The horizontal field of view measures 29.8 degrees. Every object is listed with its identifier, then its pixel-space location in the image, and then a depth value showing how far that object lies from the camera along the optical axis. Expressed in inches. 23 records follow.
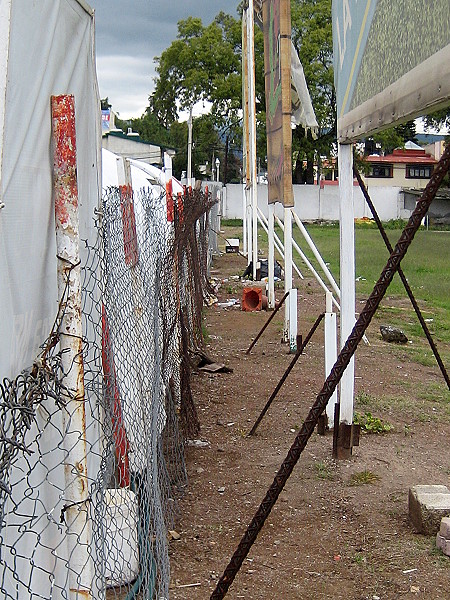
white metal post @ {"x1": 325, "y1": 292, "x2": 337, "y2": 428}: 270.7
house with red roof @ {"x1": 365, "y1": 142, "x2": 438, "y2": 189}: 2518.5
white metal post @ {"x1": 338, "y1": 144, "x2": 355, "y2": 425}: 243.1
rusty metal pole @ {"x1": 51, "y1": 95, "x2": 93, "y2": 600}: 104.1
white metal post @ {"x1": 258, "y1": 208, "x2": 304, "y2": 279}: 707.8
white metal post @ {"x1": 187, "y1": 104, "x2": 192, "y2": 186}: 1719.7
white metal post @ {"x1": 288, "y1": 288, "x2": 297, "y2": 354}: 409.1
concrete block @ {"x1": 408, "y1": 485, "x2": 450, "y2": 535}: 193.3
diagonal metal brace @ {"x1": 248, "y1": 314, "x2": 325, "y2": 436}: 263.9
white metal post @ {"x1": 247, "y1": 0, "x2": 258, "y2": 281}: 616.4
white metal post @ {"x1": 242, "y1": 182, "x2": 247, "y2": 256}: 913.3
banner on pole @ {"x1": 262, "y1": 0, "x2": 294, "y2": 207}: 356.8
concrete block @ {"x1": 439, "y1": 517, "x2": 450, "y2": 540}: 185.2
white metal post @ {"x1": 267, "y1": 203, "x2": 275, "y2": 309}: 526.3
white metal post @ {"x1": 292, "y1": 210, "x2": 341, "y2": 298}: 396.1
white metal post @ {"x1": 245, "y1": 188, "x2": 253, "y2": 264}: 725.3
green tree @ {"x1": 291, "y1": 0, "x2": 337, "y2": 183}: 1883.6
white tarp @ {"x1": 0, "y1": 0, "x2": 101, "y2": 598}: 88.4
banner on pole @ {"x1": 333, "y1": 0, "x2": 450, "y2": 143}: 116.2
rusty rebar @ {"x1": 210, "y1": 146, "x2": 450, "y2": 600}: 119.3
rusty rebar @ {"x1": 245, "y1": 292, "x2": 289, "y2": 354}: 396.8
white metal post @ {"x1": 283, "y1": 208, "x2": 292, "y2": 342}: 411.8
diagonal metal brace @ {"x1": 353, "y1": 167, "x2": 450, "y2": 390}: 243.8
